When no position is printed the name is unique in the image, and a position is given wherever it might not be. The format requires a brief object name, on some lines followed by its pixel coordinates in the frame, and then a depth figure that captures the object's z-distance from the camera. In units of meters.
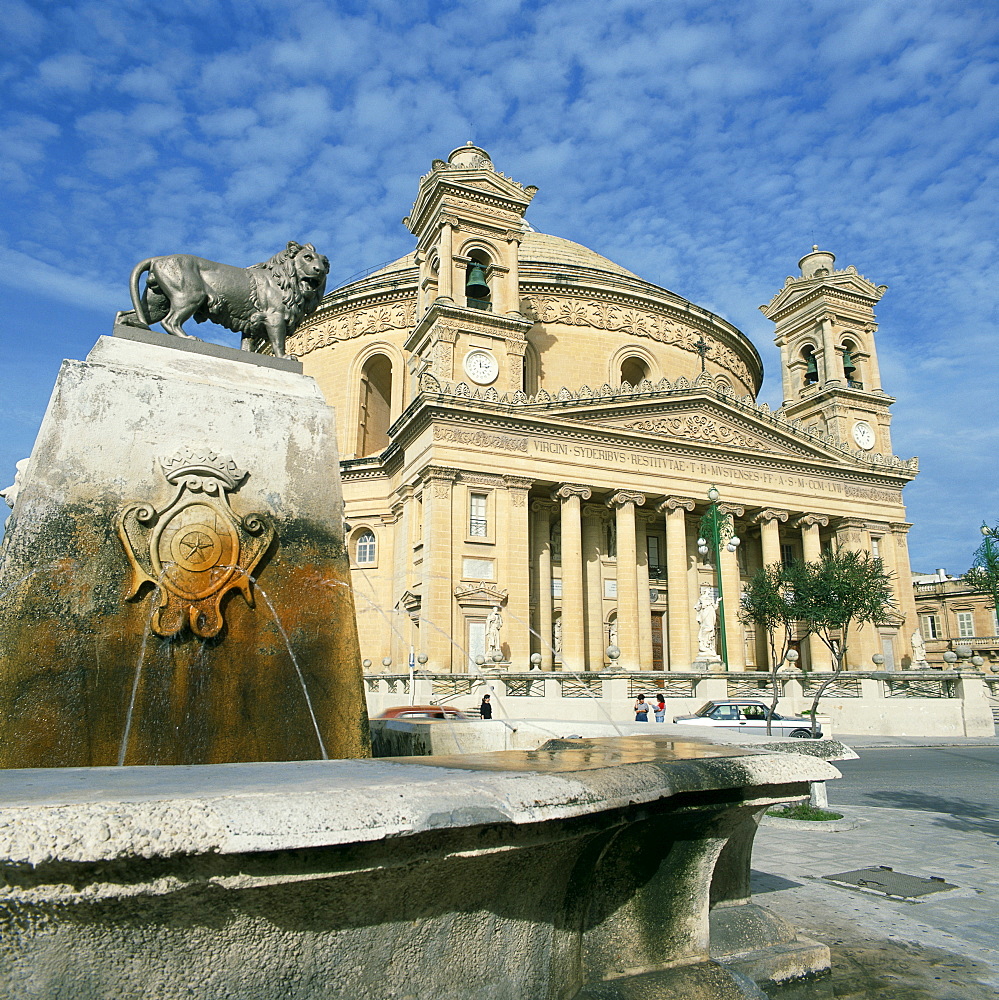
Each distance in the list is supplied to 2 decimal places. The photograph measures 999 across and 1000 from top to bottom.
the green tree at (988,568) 14.52
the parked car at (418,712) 17.83
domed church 30.95
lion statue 5.70
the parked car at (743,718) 20.86
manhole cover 6.58
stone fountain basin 1.75
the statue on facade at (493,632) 28.52
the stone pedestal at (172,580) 4.12
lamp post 27.89
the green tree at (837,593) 28.83
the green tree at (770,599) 30.30
